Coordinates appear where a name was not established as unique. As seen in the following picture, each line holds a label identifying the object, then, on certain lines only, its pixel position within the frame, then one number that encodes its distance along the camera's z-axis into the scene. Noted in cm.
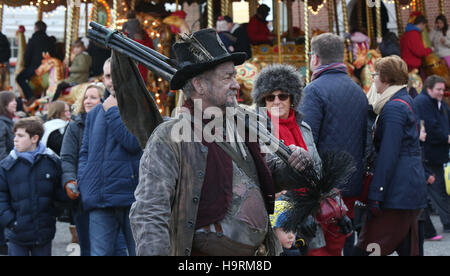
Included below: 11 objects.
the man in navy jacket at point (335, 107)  868
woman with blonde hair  992
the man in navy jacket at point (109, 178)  920
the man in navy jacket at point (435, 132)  1493
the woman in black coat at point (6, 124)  1318
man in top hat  460
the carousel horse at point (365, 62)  2217
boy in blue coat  966
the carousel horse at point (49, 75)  2436
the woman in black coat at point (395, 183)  885
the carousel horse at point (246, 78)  2058
